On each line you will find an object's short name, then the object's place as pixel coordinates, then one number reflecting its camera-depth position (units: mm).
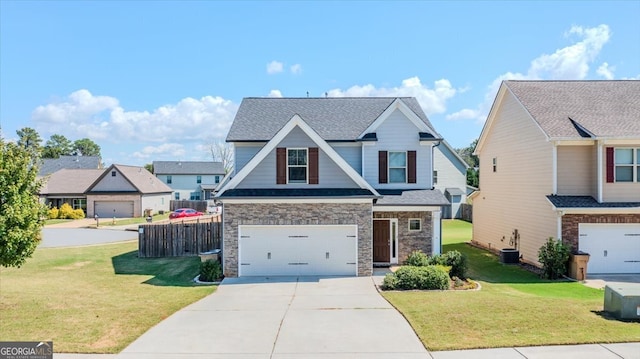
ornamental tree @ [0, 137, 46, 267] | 11484
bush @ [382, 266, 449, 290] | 14328
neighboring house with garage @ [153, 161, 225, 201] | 64500
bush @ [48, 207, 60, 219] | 45244
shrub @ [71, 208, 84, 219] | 45250
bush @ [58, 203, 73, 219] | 45062
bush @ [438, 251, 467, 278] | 16094
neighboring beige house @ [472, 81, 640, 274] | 17547
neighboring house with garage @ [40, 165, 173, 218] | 45969
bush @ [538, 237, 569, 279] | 16938
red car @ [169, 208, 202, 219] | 43594
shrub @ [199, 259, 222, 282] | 16359
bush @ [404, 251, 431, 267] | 16391
